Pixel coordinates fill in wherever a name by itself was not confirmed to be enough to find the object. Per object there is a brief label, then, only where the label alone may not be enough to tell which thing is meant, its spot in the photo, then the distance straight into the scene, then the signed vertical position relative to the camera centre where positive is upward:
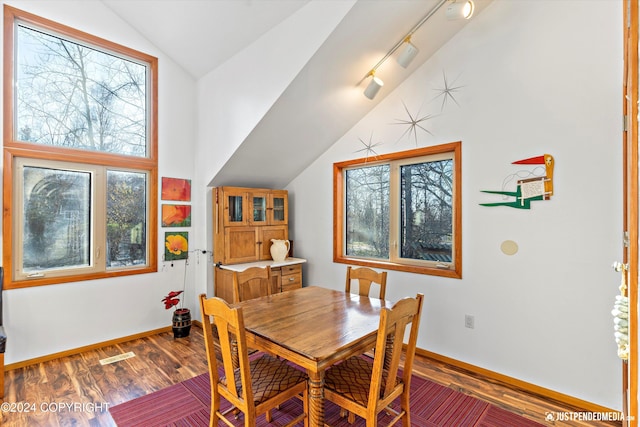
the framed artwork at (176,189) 3.84 +0.33
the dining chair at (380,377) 1.56 -0.97
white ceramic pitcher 3.98 -0.46
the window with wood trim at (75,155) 2.91 +0.62
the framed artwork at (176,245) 3.85 -0.38
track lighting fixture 2.26 +1.46
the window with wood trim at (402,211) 3.08 +0.02
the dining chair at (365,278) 2.56 -0.55
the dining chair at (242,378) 1.57 -0.97
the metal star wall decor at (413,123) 3.12 +0.93
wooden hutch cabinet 3.75 -0.25
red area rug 2.13 -1.42
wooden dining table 1.58 -0.68
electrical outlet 2.80 -0.98
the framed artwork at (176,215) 3.82 -0.01
